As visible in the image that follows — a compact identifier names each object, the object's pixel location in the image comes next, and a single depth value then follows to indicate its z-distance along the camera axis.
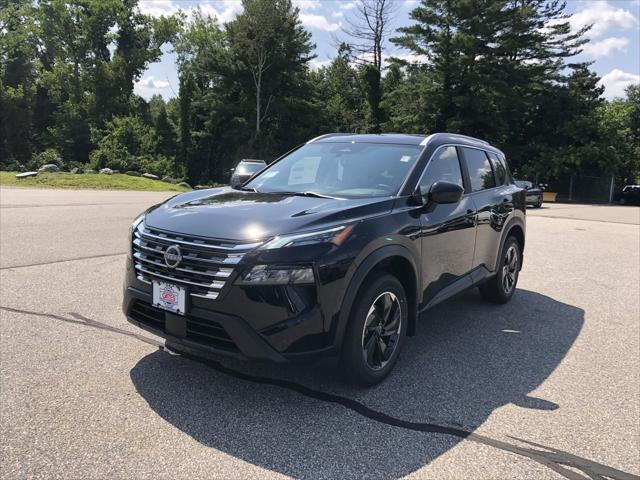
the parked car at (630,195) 37.25
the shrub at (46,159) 38.12
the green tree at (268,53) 40.62
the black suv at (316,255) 3.00
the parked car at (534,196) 25.00
